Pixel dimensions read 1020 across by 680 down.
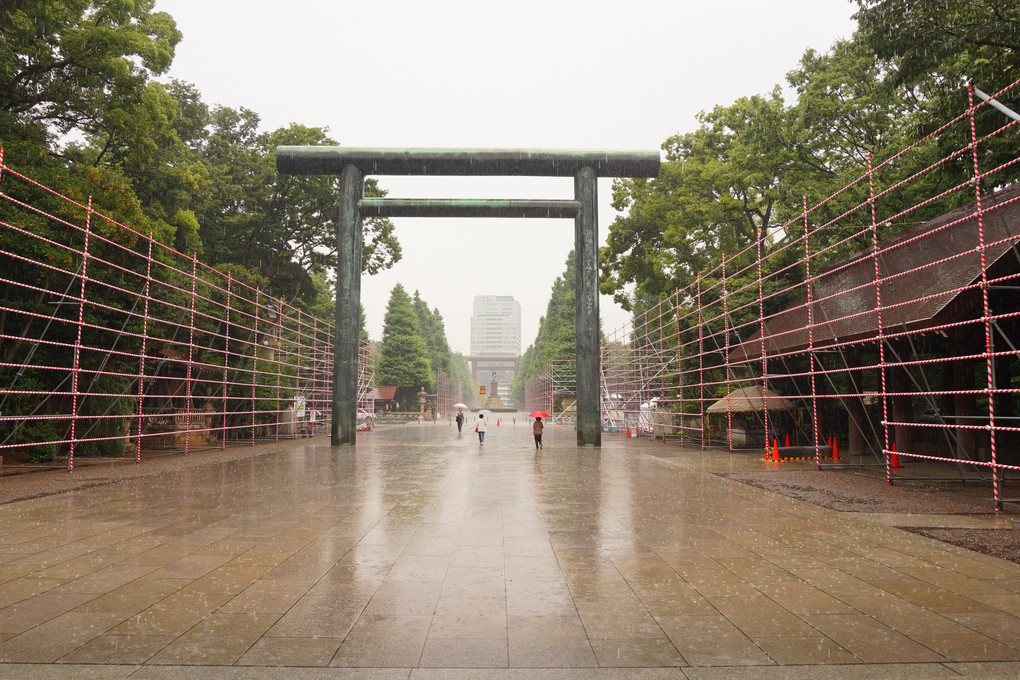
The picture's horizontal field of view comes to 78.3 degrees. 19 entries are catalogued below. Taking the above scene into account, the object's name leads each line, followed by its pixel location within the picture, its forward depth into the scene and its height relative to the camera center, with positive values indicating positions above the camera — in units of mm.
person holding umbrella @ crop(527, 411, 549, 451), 19812 -1270
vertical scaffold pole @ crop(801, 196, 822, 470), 13376 +762
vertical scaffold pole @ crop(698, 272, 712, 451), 20961 +1055
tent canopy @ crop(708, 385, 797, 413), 17875 -409
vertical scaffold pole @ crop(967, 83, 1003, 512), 8086 +936
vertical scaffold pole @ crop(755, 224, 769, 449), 16011 +324
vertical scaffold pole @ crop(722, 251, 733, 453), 18484 -471
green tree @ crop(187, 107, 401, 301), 30828 +9266
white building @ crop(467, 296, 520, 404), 174012 +7180
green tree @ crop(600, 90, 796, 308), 23453 +8237
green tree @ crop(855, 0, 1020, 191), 9867 +5876
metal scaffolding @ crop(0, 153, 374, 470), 14125 +1443
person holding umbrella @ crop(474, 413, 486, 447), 22672 -1355
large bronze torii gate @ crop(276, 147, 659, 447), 20125 +6135
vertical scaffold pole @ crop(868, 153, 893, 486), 10656 +519
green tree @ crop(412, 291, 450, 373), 84938 +7847
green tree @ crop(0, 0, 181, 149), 15836 +8852
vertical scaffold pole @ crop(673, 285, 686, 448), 22444 +1280
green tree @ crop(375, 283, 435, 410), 64250 +3883
